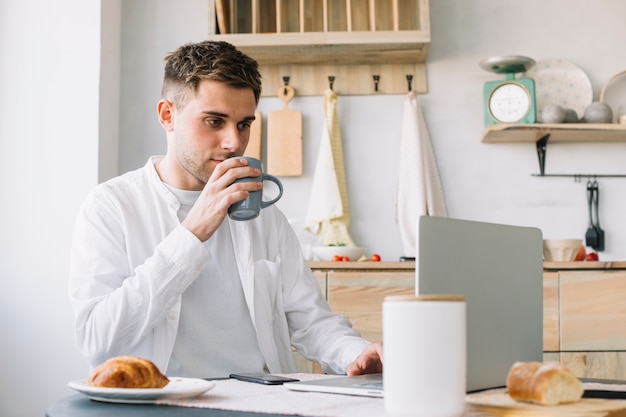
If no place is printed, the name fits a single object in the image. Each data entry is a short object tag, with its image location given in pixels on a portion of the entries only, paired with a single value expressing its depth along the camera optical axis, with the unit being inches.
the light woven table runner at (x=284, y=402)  35.9
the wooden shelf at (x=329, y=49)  128.1
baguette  37.4
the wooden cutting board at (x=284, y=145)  133.6
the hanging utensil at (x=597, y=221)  129.3
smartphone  45.9
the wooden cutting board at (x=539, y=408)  35.8
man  56.3
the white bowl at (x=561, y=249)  116.5
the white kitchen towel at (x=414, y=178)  128.6
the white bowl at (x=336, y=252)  119.6
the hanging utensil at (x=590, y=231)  129.1
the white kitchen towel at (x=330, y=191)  130.0
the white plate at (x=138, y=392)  37.4
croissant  38.4
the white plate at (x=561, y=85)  132.3
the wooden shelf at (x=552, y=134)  124.3
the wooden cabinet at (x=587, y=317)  110.0
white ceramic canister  30.9
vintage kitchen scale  125.5
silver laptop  39.1
